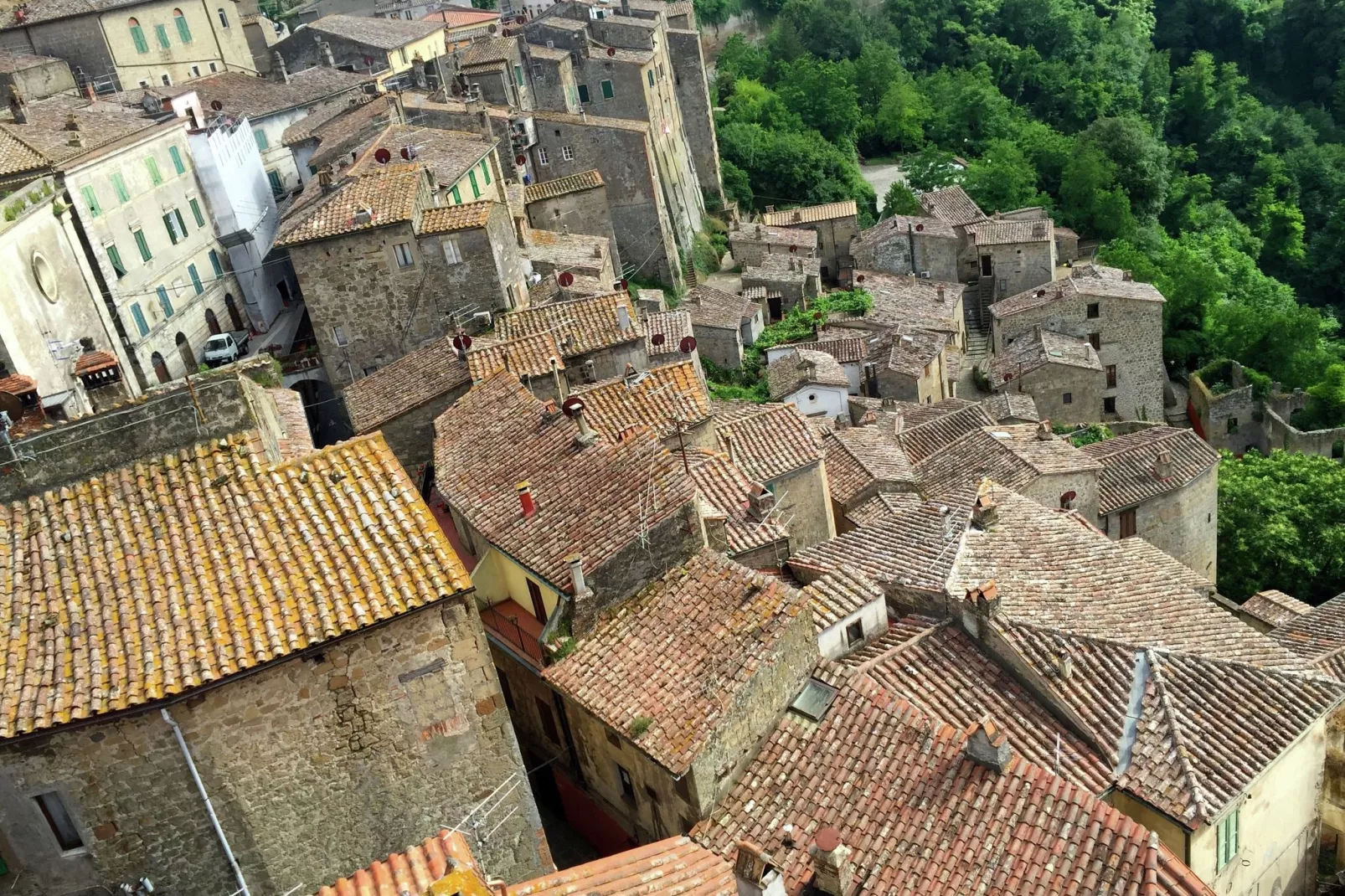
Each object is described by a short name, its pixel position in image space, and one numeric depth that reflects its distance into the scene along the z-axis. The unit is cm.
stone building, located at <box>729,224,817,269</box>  5825
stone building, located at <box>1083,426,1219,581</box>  3397
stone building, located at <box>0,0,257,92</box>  5325
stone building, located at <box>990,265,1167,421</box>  5109
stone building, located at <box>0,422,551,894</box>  1073
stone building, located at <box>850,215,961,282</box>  5928
